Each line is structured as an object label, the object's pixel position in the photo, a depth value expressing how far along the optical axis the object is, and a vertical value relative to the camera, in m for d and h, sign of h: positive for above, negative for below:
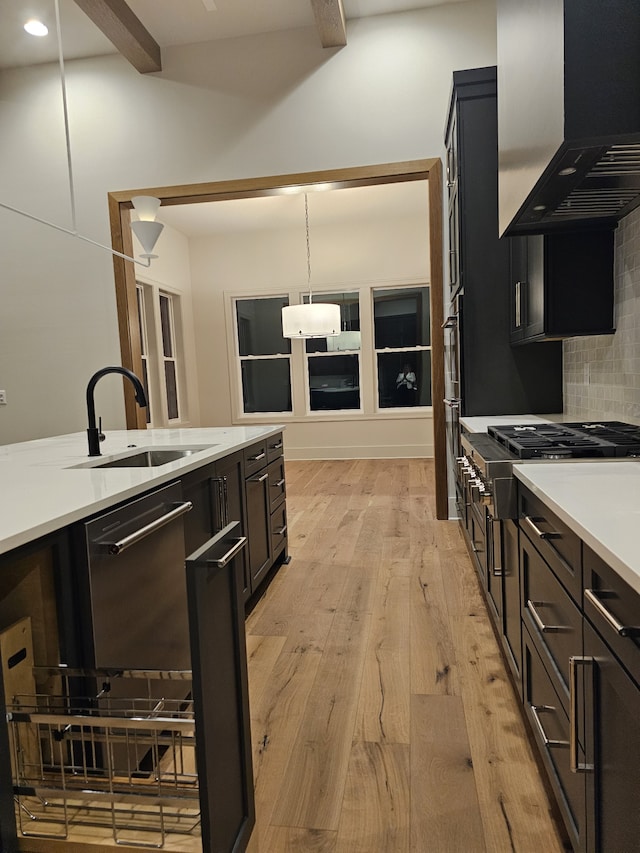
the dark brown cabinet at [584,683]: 0.87 -0.60
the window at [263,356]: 8.13 +0.27
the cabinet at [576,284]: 2.47 +0.34
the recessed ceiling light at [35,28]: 3.79 +2.39
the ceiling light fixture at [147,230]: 3.00 +0.79
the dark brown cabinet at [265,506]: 2.82 -0.70
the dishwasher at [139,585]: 1.38 -0.56
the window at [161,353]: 6.90 +0.33
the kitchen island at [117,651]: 1.11 -0.63
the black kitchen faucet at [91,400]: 2.19 -0.07
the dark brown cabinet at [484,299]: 3.31 +0.39
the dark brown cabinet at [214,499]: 2.06 -0.49
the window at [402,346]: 7.77 +0.31
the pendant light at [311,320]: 6.18 +0.57
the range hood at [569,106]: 1.31 +0.64
